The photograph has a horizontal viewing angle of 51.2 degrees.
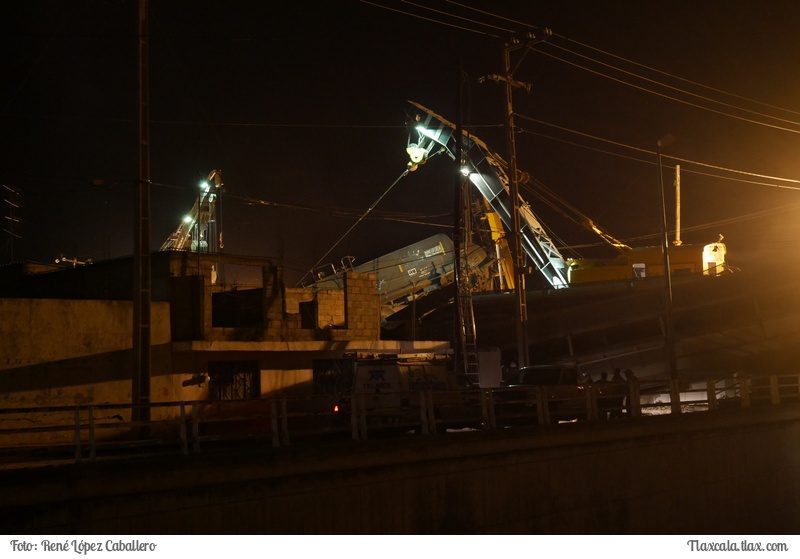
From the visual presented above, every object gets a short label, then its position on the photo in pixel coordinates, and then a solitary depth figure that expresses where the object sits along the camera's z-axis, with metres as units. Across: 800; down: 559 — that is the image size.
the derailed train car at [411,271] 40.75
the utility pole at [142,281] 15.14
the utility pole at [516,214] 27.00
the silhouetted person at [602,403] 23.81
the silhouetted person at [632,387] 19.70
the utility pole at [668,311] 28.19
